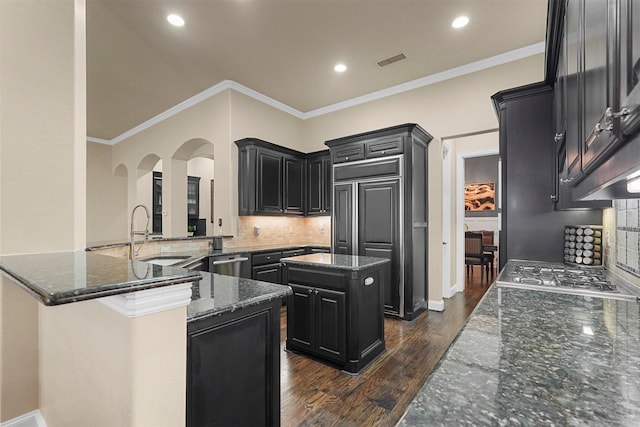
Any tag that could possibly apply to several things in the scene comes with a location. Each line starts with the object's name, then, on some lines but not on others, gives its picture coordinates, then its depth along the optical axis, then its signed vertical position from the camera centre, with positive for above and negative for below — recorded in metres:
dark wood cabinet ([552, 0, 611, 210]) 1.16 +0.48
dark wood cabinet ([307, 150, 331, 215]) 5.06 +0.52
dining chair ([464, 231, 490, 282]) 6.06 -0.76
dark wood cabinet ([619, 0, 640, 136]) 0.50 +0.27
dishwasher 3.71 -0.64
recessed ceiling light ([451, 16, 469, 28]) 3.13 +2.01
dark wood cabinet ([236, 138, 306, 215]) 4.50 +0.56
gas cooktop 1.42 -0.38
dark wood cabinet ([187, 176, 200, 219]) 8.13 +0.48
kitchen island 2.50 -0.88
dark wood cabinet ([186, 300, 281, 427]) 1.14 -0.64
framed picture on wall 7.89 +0.43
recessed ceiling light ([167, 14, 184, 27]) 3.09 +2.03
